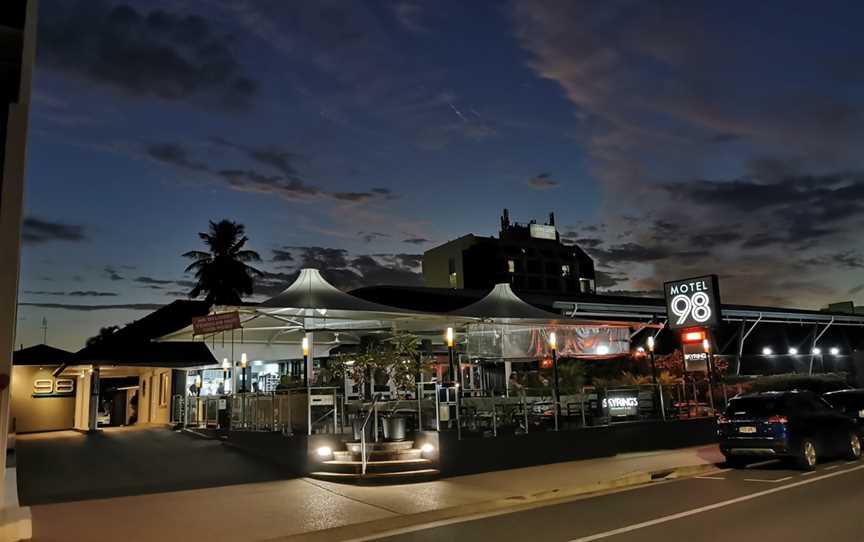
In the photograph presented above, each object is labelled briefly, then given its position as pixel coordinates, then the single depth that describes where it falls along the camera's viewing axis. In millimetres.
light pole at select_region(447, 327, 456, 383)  15167
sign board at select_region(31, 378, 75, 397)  31641
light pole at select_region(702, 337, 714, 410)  20641
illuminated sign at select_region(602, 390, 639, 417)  17172
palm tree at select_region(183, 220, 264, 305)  46750
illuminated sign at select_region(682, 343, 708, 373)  22219
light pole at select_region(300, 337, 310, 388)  15169
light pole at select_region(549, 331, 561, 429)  15686
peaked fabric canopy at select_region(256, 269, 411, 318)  15578
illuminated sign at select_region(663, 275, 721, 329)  20422
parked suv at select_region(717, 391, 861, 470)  12898
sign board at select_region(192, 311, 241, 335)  14797
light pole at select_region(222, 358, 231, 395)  23219
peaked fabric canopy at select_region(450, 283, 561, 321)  17953
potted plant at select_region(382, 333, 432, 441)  13875
